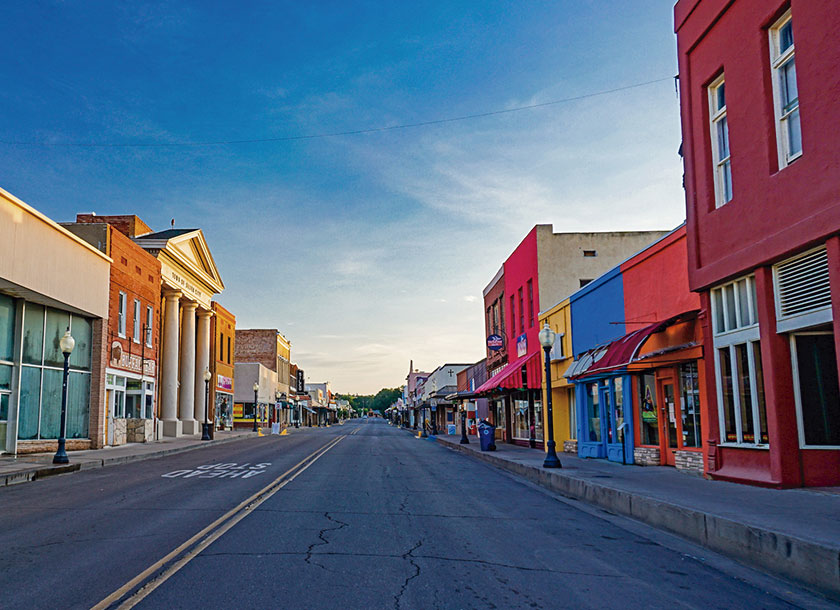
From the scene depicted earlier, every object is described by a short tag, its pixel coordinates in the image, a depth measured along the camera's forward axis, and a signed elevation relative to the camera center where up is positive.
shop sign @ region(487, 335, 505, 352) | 35.69 +3.13
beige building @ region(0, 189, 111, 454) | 21.72 +3.01
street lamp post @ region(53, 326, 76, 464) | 19.83 +0.24
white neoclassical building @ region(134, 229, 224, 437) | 39.12 +5.49
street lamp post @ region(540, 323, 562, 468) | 17.86 +0.45
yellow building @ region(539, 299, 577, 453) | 25.34 +0.61
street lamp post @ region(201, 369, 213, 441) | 37.31 -0.96
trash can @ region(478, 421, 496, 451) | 29.00 -1.35
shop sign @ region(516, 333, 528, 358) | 31.64 +2.65
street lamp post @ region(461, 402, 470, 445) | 36.31 -1.55
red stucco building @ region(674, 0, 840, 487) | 10.83 +2.74
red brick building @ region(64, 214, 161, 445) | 29.11 +3.50
